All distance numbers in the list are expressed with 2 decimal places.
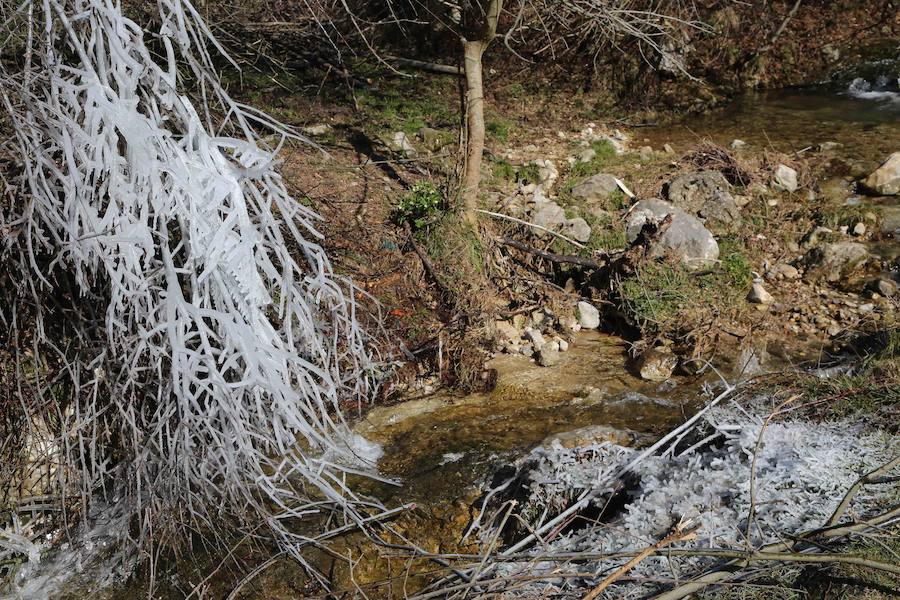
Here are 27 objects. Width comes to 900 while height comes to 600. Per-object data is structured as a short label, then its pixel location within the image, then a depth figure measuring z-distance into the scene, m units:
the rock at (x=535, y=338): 5.76
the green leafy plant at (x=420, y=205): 6.12
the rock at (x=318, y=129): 7.66
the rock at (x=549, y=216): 6.59
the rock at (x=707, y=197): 6.71
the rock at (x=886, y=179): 6.93
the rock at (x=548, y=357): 5.60
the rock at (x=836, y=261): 6.10
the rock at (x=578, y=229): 6.48
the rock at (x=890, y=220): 6.54
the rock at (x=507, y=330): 5.85
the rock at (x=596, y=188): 7.02
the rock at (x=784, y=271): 6.20
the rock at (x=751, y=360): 5.25
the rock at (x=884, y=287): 5.80
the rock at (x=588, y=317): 5.98
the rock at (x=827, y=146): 7.88
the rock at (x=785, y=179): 7.18
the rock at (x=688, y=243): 6.05
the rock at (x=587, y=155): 7.84
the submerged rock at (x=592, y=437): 4.45
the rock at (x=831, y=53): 9.92
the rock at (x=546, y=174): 7.30
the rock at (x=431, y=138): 7.71
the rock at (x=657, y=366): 5.36
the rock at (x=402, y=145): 7.55
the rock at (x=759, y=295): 5.93
